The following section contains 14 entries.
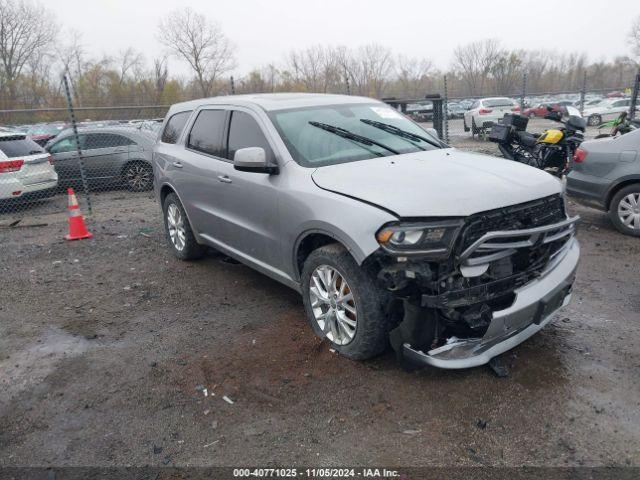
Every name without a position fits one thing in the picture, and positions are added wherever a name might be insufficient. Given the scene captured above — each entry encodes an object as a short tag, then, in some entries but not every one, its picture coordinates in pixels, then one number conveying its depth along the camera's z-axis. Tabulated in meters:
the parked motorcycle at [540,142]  8.04
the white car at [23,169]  9.53
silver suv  2.97
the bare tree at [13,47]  49.72
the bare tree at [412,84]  41.59
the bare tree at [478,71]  55.76
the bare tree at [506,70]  52.03
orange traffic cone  7.59
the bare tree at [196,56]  49.15
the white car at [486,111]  21.27
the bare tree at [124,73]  41.66
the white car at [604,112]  25.33
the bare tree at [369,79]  44.98
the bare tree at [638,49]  55.25
